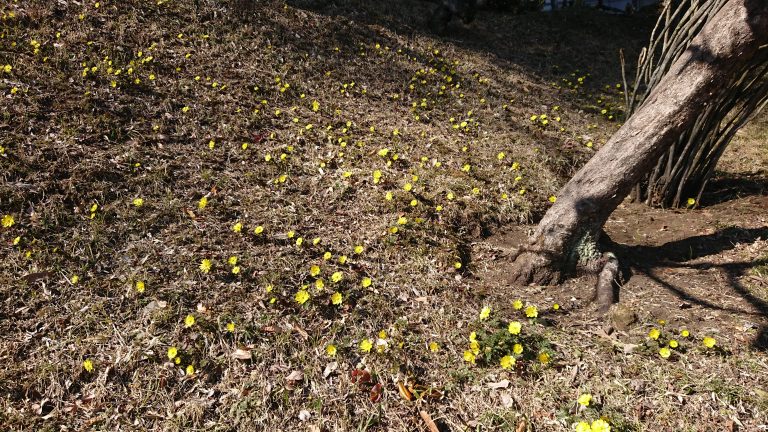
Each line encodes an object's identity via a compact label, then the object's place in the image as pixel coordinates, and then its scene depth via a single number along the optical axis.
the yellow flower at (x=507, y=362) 2.79
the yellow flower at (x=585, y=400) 2.54
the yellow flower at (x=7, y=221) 3.52
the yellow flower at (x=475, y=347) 2.88
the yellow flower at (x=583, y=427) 2.39
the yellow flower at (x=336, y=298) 3.17
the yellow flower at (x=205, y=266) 3.40
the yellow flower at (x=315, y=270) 3.42
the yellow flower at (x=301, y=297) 3.22
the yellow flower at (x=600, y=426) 2.33
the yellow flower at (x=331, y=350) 2.93
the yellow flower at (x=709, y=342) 2.70
